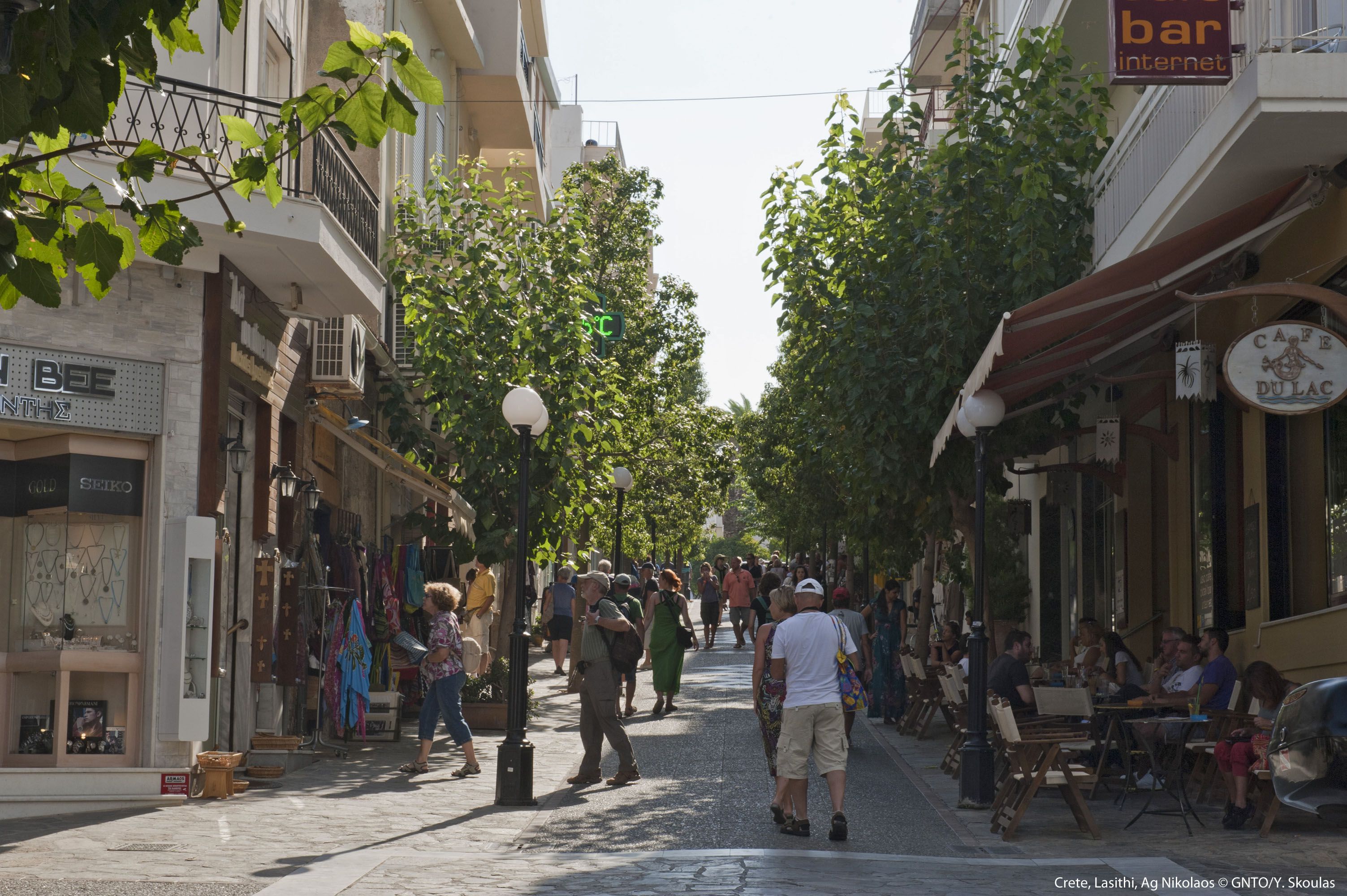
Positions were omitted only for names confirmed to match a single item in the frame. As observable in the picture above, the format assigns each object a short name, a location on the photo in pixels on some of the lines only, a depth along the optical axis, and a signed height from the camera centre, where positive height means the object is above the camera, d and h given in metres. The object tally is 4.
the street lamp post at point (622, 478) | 25.69 +1.70
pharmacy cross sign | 25.27 +4.92
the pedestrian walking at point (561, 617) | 24.98 -0.66
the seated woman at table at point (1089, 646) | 16.75 -0.75
